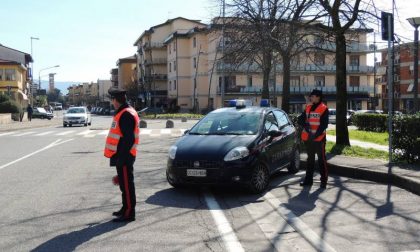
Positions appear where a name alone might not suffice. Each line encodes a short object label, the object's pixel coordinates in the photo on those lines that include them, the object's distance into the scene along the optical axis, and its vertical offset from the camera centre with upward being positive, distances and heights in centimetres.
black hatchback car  802 -73
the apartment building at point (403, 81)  7432 +340
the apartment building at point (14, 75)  7038 +479
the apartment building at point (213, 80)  6688 +355
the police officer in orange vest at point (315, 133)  898 -51
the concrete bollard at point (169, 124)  3378 -119
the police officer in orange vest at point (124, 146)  652 -51
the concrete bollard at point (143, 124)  3454 -120
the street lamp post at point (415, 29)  1839 +274
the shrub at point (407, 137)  1057 -71
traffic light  1028 +160
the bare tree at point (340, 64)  1451 +114
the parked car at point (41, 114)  6312 -81
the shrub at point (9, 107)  4956 +8
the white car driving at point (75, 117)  3800 -75
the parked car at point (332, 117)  4212 -105
